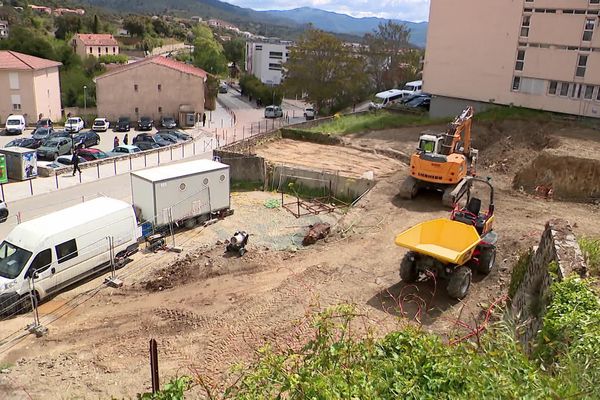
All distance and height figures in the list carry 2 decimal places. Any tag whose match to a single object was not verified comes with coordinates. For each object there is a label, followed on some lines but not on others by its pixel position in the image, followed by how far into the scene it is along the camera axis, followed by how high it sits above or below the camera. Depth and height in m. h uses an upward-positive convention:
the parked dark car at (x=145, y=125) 48.69 -7.97
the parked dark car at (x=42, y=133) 39.66 -7.75
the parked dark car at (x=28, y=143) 36.91 -7.74
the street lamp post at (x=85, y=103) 55.44 -7.41
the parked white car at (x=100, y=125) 46.94 -7.92
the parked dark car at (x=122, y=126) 47.31 -7.94
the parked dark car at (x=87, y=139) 37.67 -7.51
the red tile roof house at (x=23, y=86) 48.78 -5.17
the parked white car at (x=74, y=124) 46.09 -8.00
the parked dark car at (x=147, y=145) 36.38 -7.37
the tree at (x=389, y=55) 63.28 -0.96
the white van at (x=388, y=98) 44.78 -4.24
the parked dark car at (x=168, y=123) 49.94 -7.91
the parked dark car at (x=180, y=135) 40.84 -7.43
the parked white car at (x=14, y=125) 44.72 -7.93
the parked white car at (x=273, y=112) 58.19 -7.52
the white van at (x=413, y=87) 51.06 -3.66
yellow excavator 19.39 -4.16
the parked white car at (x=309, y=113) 56.84 -7.48
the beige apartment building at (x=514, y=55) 30.33 -0.15
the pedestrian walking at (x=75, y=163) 28.03 -6.69
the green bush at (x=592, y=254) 9.95 -3.69
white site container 18.58 -5.43
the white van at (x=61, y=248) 13.86 -5.84
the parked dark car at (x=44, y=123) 47.72 -8.18
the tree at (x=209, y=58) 86.94 -3.23
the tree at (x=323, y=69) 52.59 -2.44
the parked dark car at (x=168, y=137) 39.16 -7.29
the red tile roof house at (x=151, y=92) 50.88 -5.35
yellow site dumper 12.06 -4.41
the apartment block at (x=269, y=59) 88.50 -2.96
